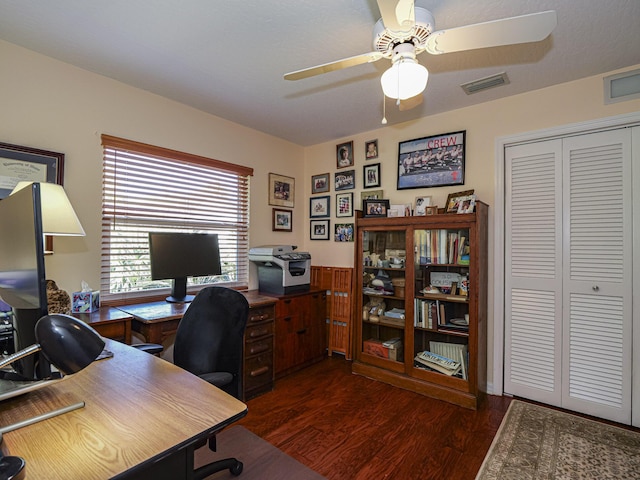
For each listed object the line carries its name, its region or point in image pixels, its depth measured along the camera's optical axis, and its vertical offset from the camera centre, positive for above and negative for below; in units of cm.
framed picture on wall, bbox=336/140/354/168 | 369 +99
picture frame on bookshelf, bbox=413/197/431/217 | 301 +32
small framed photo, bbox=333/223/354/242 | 369 +6
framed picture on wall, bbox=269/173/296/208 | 366 +57
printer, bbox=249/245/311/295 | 310 -33
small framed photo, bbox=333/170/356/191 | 367 +69
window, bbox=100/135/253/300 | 248 +27
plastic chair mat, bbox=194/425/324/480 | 176 -135
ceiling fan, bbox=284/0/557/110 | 127 +91
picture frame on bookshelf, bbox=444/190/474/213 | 275 +33
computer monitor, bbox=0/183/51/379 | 76 -9
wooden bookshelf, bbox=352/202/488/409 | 256 -61
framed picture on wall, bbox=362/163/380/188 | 347 +71
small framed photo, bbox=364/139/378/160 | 348 +100
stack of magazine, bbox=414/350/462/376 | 264 -110
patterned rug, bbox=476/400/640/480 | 177 -135
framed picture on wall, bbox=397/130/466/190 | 295 +76
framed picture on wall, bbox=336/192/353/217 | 370 +39
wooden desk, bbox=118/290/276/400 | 221 -82
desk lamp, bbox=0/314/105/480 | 69 -25
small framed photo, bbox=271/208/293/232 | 370 +20
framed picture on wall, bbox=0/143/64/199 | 197 +47
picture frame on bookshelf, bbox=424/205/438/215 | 288 +26
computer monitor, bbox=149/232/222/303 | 247 -18
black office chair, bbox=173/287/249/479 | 164 -55
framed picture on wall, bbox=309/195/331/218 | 388 +39
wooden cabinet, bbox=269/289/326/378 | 301 -97
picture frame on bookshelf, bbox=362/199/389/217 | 319 +30
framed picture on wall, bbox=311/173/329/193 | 389 +69
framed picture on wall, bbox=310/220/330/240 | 389 +10
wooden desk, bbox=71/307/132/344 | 190 -54
